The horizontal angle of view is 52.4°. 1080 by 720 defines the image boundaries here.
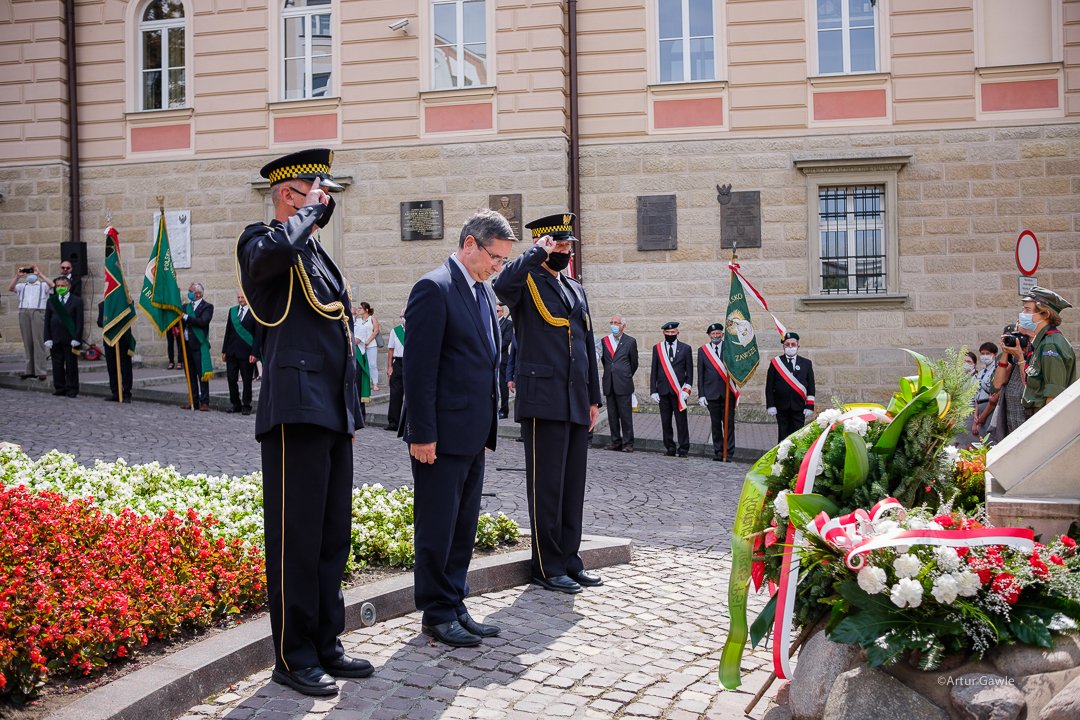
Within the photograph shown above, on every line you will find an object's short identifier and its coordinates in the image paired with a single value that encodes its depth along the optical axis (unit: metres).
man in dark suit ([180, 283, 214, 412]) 16.48
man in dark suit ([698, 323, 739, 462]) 13.82
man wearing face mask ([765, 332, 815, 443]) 14.00
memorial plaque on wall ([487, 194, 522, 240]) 18.20
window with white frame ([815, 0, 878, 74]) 17.81
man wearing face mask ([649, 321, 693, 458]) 14.23
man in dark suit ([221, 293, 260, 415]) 15.91
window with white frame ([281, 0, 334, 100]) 19.25
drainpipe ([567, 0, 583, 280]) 18.17
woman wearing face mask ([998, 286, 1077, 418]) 9.84
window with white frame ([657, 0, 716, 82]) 18.17
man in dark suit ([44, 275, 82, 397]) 16.95
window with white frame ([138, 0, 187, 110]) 19.91
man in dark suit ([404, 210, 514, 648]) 5.10
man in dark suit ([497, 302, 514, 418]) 14.13
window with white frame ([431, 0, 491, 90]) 18.62
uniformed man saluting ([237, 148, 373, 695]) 4.29
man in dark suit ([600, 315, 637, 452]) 14.65
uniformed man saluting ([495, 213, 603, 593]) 6.21
